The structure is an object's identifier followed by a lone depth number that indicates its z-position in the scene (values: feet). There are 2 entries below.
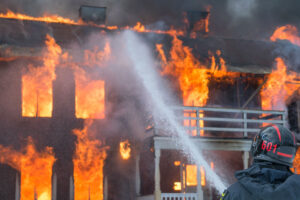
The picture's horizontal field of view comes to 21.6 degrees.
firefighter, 14.78
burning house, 85.83
